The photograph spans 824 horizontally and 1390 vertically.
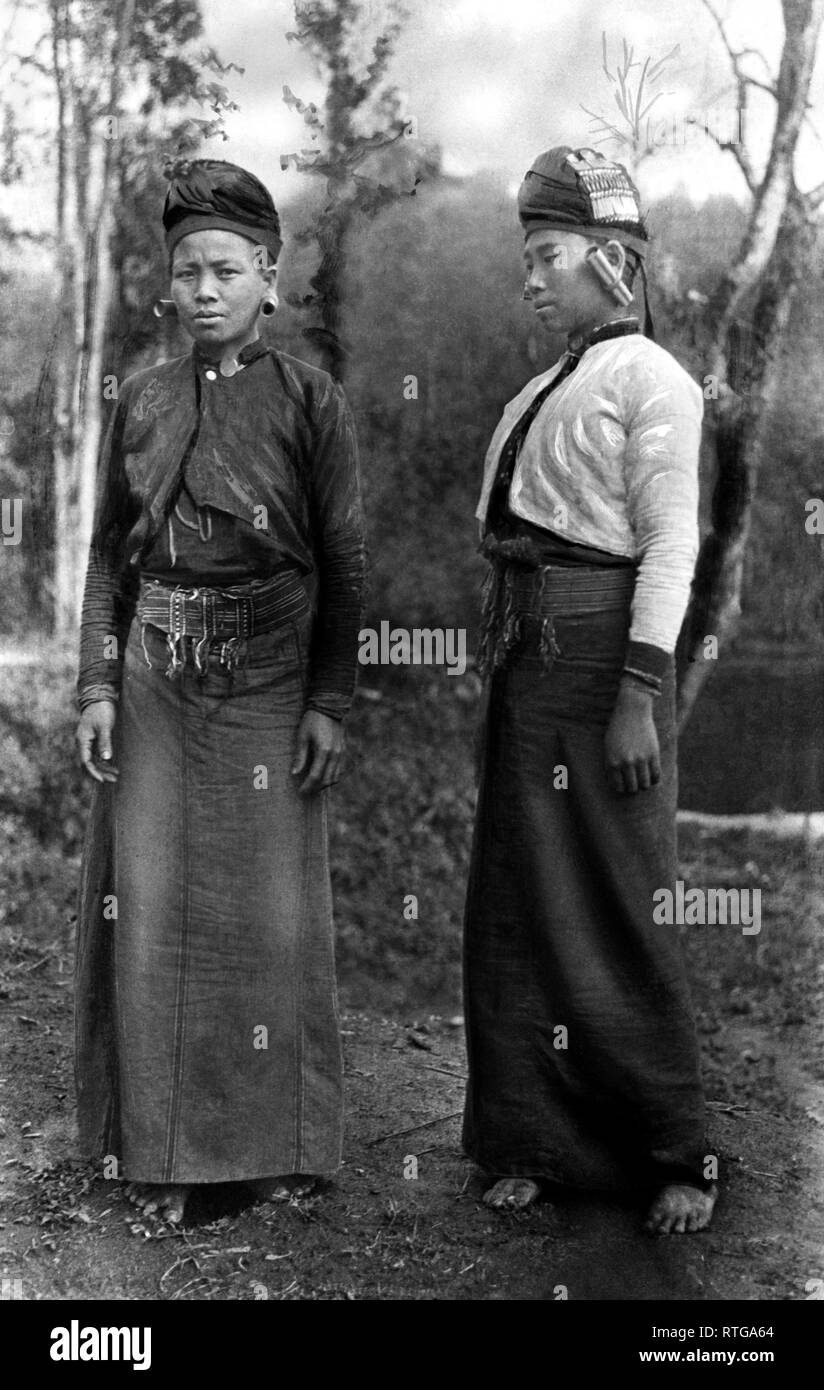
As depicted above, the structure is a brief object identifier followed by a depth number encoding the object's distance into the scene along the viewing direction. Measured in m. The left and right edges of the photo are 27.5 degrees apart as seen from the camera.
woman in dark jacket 3.89
